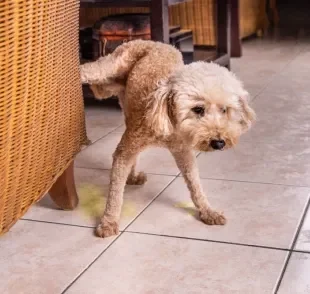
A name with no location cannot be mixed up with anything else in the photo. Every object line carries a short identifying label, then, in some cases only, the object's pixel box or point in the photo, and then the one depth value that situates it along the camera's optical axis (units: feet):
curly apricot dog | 4.45
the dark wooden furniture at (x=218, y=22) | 7.79
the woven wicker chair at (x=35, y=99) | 3.64
